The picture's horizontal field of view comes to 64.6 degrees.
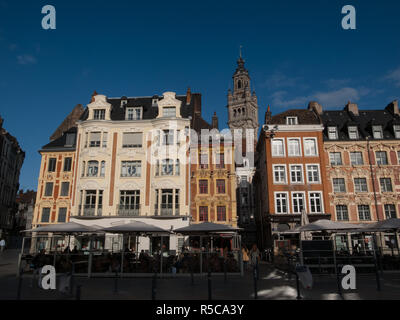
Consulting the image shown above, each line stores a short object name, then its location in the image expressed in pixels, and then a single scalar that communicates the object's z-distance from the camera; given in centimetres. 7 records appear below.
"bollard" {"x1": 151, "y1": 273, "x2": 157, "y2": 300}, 820
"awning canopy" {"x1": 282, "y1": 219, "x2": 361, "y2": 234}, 1718
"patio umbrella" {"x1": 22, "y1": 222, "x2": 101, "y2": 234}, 1734
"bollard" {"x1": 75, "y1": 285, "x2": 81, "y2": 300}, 770
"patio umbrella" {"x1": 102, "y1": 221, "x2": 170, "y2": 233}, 1645
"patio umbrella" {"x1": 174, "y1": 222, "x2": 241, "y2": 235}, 1670
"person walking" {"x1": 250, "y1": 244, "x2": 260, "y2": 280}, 1728
